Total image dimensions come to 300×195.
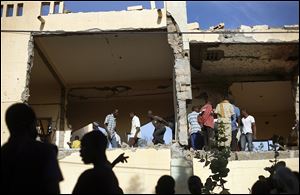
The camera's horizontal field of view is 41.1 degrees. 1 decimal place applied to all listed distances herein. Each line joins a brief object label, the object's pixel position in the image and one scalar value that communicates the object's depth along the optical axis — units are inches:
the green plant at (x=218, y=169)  269.0
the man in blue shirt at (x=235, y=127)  432.8
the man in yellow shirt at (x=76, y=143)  516.6
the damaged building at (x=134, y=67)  431.5
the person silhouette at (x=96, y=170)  123.6
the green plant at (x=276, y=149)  396.1
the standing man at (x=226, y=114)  421.1
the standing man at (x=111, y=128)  469.1
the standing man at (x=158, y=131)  451.2
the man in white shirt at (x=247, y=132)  446.0
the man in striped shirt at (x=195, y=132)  426.6
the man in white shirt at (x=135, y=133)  474.6
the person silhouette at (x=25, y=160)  111.8
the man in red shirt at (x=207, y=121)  420.8
